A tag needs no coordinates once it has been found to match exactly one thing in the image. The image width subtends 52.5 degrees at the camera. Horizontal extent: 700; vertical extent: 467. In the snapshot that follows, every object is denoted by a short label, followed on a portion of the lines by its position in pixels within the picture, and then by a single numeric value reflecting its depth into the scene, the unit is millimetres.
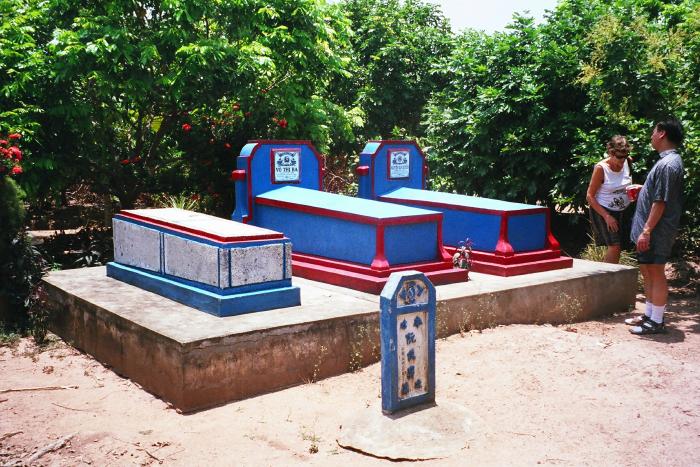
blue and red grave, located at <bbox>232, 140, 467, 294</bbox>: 6625
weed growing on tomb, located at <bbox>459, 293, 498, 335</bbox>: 6371
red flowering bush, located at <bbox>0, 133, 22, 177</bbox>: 6918
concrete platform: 4887
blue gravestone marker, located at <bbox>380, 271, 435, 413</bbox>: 4422
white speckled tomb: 5527
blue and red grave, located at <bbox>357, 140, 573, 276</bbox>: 7477
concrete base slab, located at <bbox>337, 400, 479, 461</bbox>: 4098
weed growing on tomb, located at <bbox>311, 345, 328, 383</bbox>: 5383
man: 6246
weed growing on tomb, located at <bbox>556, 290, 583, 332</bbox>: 7113
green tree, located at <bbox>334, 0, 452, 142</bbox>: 16375
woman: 7480
